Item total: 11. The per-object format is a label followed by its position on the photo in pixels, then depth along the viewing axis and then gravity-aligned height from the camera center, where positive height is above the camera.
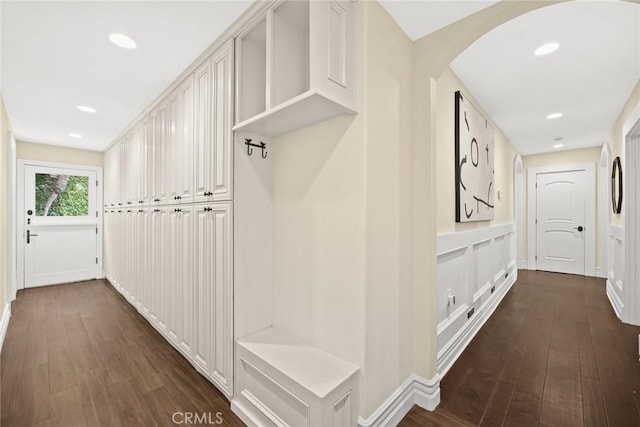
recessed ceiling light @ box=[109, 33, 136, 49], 1.91 +1.19
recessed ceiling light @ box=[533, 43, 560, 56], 2.11 +1.25
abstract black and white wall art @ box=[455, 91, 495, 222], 2.47 +0.49
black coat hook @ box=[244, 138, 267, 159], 1.83 +0.44
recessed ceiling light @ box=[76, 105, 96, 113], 3.09 +1.16
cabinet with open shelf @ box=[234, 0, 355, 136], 1.33 +0.81
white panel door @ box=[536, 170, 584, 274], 5.44 -0.16
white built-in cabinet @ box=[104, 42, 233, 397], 1.84 -0.04
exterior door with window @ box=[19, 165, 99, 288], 4.51 -0.20
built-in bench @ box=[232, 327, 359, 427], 1.33 -0.87
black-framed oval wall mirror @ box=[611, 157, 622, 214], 3.49 +0.35
